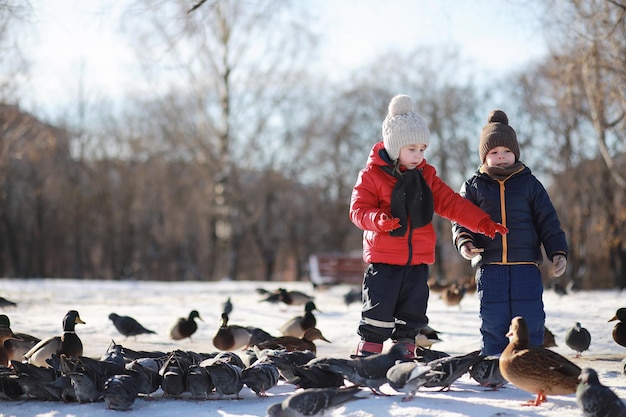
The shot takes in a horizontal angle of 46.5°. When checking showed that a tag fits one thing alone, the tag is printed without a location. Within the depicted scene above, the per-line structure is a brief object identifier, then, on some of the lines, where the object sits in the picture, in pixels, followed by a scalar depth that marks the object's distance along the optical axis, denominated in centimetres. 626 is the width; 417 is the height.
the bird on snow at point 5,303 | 1141
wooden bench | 2562
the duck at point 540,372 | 386
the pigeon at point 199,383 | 467
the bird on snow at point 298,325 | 873
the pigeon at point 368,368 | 433
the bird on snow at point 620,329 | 649
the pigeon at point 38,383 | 467
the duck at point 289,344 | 616
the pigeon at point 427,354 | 512
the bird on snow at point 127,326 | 855
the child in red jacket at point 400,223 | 505
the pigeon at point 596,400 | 345
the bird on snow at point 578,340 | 663
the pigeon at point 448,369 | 424
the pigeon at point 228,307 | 1128
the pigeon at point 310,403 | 379
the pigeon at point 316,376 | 442
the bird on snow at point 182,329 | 862
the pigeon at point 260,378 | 469
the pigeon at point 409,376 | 404
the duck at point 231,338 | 770
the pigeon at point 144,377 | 463
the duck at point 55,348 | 600
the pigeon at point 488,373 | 445
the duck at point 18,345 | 658
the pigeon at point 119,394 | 436
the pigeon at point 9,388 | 473
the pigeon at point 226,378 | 467
